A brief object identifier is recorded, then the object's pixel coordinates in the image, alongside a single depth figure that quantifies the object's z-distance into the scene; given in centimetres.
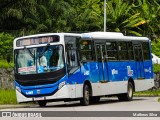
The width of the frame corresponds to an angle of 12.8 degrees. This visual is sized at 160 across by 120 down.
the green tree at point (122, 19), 6072
